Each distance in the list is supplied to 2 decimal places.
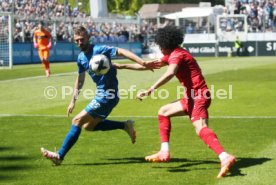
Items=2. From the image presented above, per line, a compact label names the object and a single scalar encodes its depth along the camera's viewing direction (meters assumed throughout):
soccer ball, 12.59
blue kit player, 12.61
